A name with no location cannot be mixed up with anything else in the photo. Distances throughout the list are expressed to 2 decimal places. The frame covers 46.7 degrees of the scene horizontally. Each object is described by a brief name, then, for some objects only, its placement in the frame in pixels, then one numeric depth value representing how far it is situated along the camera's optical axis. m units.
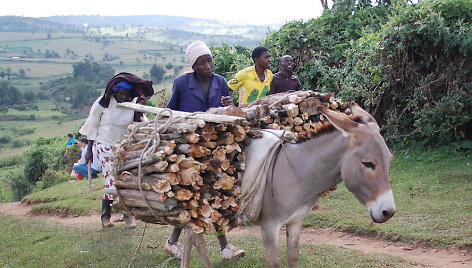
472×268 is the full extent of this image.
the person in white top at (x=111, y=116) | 7.36
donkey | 4.12
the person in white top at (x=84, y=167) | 8.05
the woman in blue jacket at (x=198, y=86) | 5.68
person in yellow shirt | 7.59
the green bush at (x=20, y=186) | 19.23
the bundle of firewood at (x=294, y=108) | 5.51
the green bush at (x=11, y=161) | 40.69
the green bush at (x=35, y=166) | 20.00
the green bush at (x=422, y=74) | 9.98
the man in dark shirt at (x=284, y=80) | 7.84
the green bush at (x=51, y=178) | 16.84
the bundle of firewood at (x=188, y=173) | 4.50
